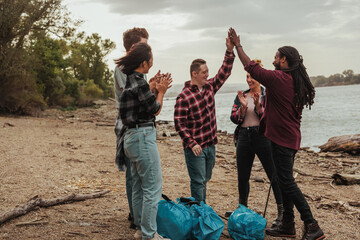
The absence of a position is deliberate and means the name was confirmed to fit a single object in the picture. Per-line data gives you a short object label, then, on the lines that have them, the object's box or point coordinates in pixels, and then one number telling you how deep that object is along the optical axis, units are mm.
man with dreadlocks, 3896
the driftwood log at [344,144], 13874
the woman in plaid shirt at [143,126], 3467
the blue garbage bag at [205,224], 3830
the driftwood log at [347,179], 8066
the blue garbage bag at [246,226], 4133
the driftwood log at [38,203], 4273
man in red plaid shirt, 4363
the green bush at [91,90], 58000
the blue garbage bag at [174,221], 3787
